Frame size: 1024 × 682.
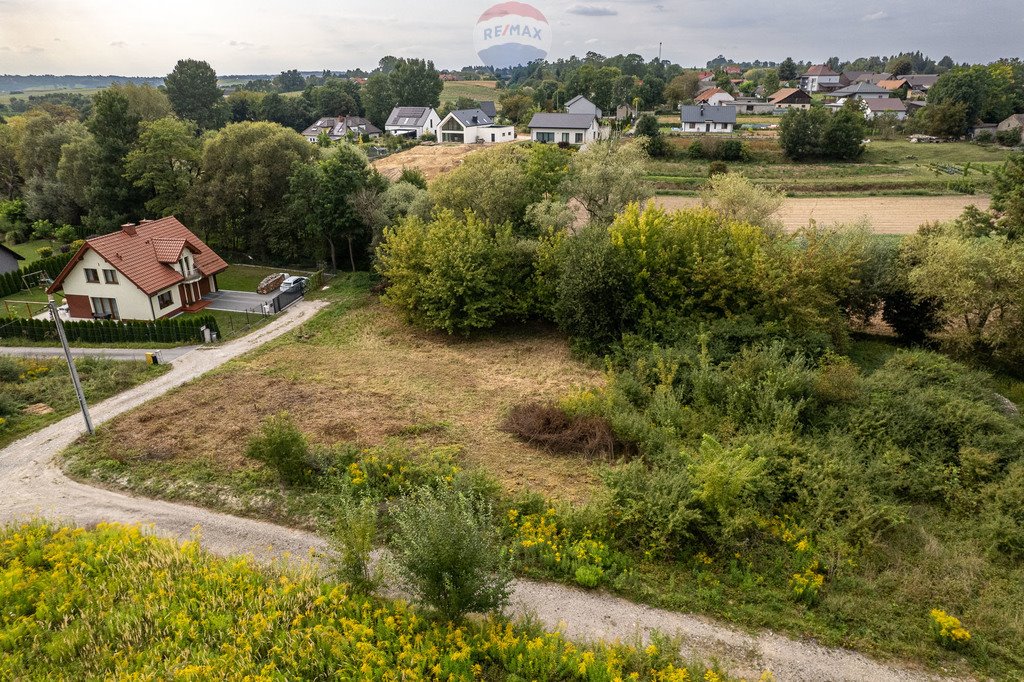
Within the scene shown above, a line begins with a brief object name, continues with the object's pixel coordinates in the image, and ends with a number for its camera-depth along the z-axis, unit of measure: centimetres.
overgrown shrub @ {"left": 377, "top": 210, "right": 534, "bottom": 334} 2716
